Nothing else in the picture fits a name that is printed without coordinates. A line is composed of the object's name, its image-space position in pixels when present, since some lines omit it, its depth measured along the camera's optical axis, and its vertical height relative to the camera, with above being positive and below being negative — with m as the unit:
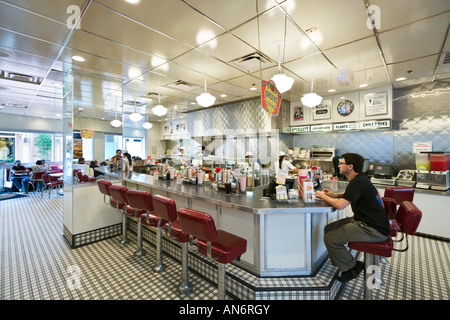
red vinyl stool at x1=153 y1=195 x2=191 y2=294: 2.21 -0.77
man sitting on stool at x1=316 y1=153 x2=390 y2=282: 2.00 -0.66
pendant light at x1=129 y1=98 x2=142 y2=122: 5.65 +1.12
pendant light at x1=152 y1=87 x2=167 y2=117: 4.99 +1.15
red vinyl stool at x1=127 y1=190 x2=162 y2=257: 2.57 -0.58
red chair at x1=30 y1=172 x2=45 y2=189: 7.65 -0.68
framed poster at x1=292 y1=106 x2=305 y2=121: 6.17 +1.34
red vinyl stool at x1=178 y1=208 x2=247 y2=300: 1.74 -0.78
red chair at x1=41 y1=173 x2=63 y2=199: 7.39 -0.81
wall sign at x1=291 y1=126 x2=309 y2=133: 6.04 +0.86
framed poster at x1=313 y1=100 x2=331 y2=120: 5.70 +1.31
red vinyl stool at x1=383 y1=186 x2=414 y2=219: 3.06 -0.53
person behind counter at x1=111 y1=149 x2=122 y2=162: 5.18 +0.08
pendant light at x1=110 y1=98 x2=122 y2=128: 5.34 +0.91
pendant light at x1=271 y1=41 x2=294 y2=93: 2.94 +1.09
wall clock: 5.33 +1.31
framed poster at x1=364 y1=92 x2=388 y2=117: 4.86 +1.28
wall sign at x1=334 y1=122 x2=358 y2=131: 5.26 +0.82
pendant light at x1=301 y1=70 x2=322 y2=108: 3.78 +1.06
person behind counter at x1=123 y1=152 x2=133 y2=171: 4.77 -0.06
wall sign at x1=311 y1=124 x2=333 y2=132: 5.64 +0.84
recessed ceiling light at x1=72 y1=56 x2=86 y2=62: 3.48 +1.69
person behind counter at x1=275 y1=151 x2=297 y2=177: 5.13 -0.20
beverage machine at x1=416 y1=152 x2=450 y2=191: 3.86 -0.26
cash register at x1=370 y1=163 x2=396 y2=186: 4.51 -0.36
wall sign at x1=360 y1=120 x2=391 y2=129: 4.77 +0.80
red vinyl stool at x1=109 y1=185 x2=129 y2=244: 2.97 -0.55
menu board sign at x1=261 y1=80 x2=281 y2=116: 2.53 +0.79
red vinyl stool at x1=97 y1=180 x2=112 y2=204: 3.30 -0.44
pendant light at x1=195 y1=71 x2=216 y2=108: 3.91 +1.11
